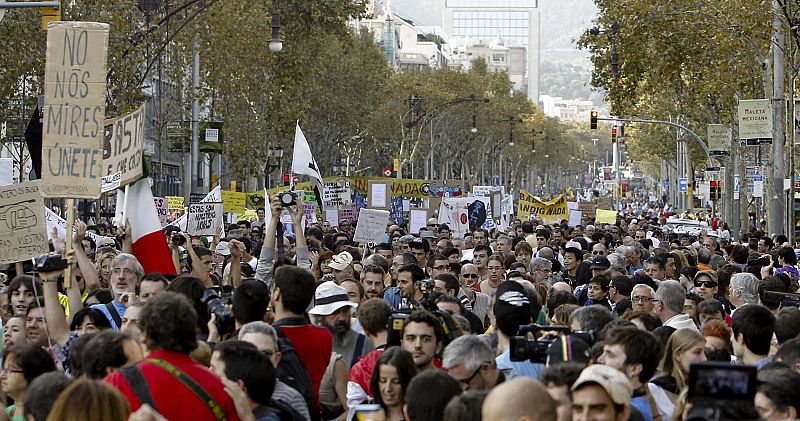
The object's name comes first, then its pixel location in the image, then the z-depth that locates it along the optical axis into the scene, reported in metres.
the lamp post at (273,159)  51.96
